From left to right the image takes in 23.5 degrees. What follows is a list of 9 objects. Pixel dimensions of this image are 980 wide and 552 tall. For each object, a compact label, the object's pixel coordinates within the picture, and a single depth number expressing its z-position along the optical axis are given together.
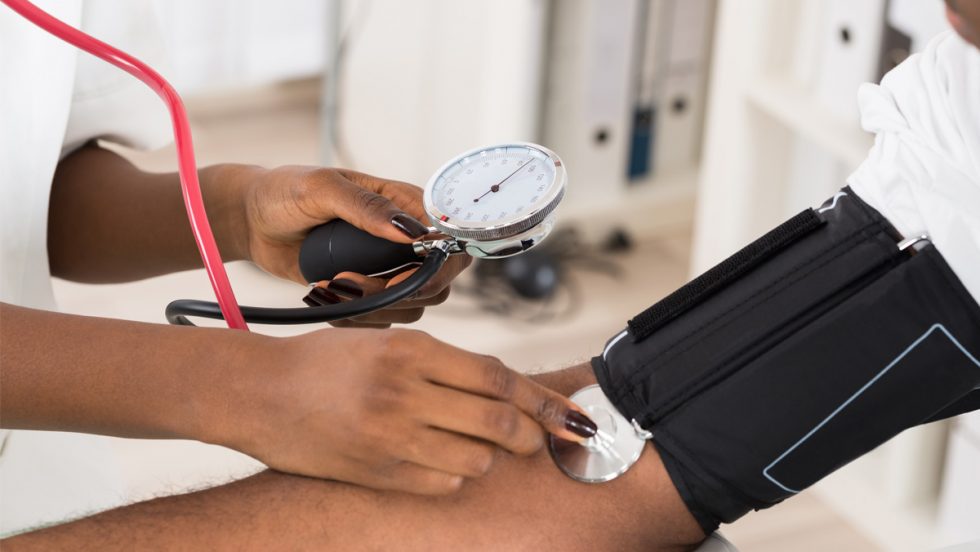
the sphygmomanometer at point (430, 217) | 1.04
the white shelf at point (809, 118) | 1.63
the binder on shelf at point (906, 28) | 1.52
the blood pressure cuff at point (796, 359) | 1.03
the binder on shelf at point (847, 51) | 1.62
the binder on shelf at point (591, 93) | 2.18
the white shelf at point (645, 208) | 2.34
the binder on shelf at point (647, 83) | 2.23
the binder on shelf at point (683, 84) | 2.25
